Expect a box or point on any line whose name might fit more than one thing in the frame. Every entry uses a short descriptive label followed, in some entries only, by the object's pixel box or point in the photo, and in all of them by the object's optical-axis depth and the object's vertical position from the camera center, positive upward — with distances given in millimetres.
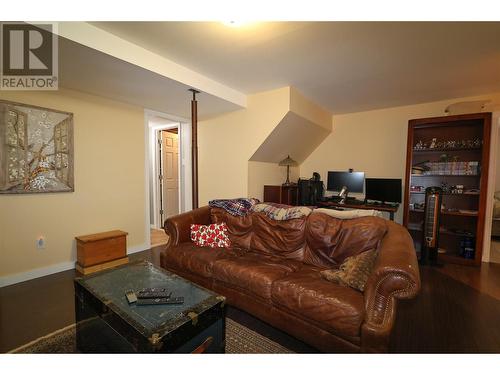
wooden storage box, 2764 -1014
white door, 4898 -50
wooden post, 3035 +240
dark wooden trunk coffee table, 1099 -759
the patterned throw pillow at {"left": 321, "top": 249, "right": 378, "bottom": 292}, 1534 -687
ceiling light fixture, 1825 +1207
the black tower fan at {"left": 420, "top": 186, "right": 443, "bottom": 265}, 3127 -696
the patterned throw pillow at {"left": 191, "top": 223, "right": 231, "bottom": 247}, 2498 -704
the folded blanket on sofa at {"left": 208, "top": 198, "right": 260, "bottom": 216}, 2678 -395
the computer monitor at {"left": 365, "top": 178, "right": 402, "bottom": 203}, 3755 -251
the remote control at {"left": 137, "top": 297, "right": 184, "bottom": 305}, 1297 -741
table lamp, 4237 +202
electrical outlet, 2651 -848
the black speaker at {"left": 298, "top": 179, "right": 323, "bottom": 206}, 4258 -359
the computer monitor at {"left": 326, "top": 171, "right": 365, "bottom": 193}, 4223 -130
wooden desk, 3562 -532
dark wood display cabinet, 3107 -18
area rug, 1512 -1184
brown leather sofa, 1297 -786
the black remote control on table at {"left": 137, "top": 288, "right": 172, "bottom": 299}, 1346 -732
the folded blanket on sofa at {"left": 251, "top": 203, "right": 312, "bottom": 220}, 2318 -399
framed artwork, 2373 +230
